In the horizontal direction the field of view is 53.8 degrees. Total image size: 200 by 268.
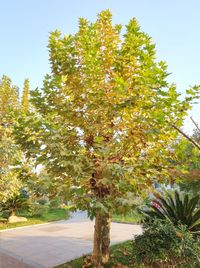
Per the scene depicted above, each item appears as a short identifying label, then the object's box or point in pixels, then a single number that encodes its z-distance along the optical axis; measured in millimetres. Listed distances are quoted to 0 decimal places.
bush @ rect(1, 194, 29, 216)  11977
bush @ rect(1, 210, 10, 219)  11833
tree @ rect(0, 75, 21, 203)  10004
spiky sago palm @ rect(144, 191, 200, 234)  5085
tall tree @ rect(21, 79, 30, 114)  16594
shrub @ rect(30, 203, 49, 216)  12624
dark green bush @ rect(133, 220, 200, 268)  4217
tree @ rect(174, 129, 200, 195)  4802
